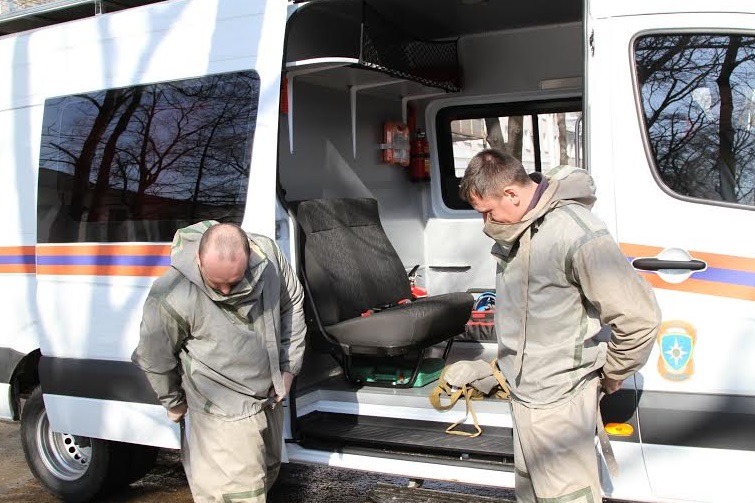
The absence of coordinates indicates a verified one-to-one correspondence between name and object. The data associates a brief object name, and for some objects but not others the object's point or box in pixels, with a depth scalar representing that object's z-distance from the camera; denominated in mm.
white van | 3072
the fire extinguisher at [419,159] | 5980
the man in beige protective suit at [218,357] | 3113
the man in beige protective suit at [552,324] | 2711
